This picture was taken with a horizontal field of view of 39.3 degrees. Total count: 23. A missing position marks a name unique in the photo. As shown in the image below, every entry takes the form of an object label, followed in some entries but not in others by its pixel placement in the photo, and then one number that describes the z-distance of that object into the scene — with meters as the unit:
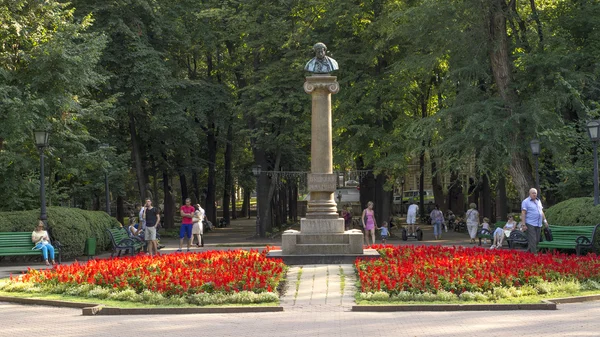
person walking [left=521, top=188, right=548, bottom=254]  19.33
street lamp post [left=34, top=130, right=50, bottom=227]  24.53
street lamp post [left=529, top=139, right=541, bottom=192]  27.30
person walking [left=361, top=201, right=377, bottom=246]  28.81
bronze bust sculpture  21.91
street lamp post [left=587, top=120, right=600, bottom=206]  22.72
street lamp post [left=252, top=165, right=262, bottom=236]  38.56
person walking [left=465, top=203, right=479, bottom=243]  32.12
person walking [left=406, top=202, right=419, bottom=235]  34.50
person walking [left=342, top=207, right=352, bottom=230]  42.50
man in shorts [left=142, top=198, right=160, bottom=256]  23.81
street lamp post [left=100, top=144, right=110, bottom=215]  31.25
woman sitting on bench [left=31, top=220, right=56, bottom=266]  23.11
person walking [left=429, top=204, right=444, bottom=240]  35.88
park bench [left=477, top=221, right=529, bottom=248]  23.73
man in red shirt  26.89
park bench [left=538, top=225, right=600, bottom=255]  20.44
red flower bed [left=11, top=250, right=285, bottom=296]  14.53
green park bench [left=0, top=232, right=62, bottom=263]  23.56
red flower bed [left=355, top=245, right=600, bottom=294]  14.45
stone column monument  20.05
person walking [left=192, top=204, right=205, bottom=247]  28.31
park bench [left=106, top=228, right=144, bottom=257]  24.67
